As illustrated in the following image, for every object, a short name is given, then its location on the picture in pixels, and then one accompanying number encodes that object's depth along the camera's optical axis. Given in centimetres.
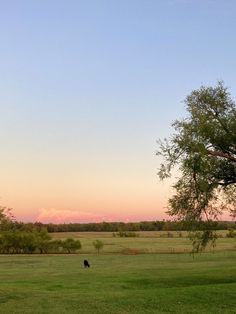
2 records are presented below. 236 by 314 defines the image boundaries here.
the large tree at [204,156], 1801
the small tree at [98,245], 6118
